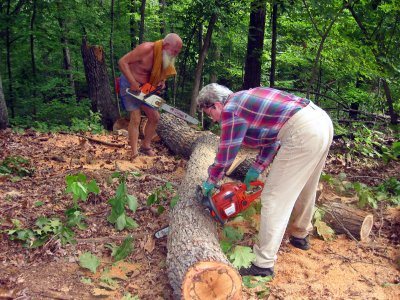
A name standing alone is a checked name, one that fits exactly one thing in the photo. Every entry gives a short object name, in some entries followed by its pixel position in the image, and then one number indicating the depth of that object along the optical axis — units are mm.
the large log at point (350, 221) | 3926
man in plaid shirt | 3010
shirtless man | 5410
